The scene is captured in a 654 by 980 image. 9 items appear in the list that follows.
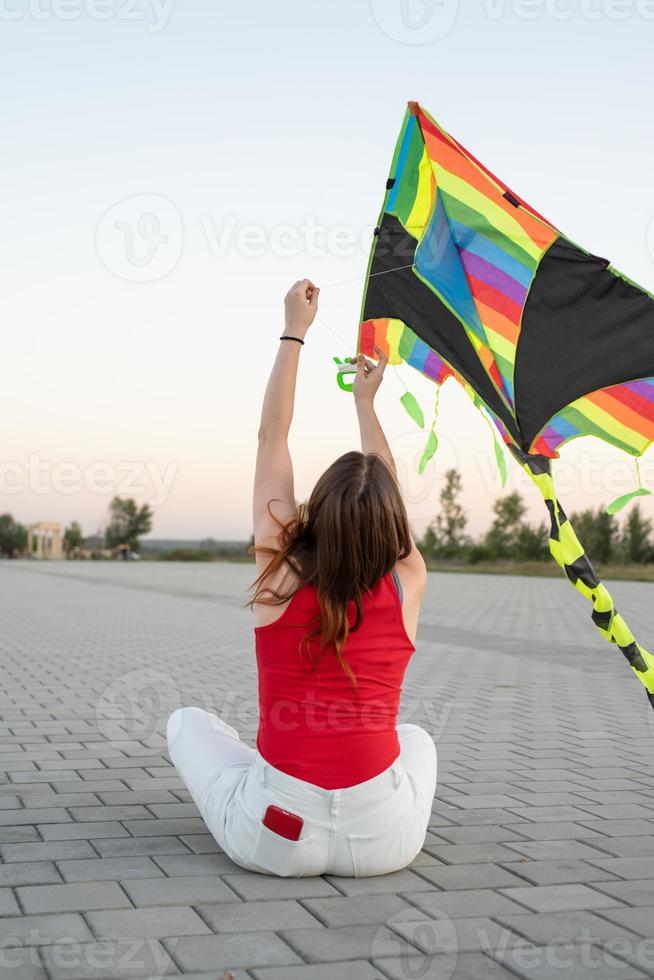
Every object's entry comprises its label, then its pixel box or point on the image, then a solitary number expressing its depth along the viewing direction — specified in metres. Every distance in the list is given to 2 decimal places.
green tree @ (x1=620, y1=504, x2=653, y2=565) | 51.06
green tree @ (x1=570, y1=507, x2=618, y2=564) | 52.19
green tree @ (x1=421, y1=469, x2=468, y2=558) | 62.47
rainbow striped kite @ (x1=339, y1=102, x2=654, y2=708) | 4.07
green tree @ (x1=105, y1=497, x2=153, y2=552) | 81.69
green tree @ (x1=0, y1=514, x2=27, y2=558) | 80.31
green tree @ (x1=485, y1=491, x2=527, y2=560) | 59.94
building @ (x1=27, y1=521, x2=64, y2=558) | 72.12
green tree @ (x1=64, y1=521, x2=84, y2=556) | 79.19
